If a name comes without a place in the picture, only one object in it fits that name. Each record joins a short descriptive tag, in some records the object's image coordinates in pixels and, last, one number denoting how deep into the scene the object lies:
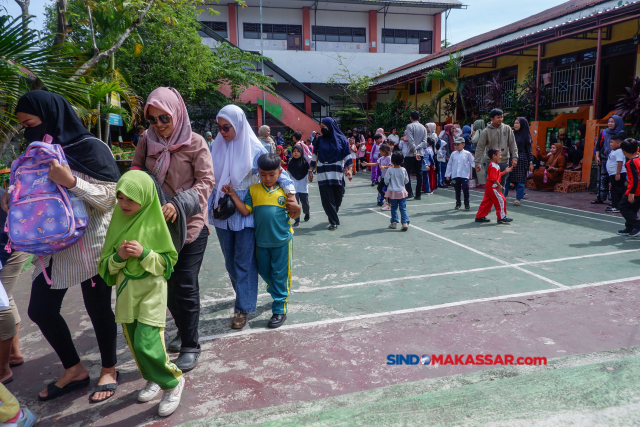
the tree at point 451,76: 16.52
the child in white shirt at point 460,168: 8.91
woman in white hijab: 3.64
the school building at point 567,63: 11.23
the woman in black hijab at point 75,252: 2.64
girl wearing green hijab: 2.51
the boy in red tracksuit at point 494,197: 7.60
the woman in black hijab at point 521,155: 9.13
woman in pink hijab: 3.05
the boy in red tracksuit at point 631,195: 6.35
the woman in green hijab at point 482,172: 12.58
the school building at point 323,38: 26.03
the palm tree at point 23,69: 4.21
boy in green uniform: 3.63
